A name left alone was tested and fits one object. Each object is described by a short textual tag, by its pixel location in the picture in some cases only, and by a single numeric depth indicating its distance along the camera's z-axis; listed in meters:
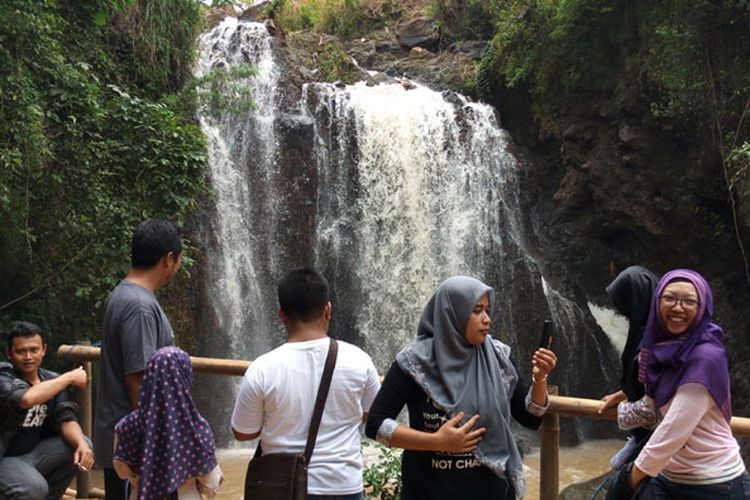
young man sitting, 3.55
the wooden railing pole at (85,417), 4.72
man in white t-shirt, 2.51
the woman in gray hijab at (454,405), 2.47
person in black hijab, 2.89
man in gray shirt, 2.84
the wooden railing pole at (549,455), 3.41
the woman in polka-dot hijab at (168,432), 2.54
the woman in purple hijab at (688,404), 2.46
